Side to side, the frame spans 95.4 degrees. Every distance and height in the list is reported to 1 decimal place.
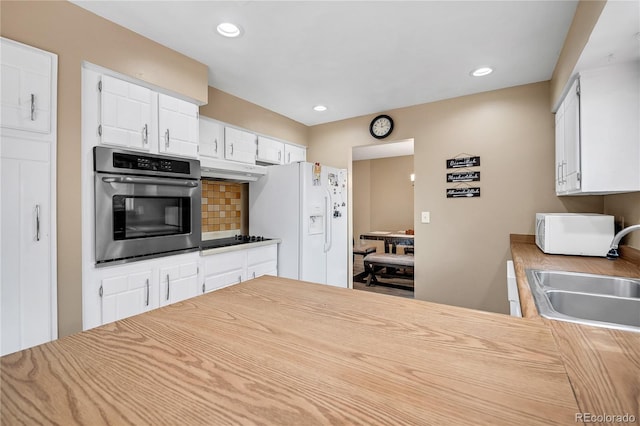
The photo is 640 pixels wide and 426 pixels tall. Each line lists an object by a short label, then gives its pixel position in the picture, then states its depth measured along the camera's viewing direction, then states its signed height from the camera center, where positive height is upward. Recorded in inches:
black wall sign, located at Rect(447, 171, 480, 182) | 120.5 +15.5
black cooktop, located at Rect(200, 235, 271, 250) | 111.1 -11.5
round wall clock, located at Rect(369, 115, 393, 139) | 139.7 +42.6
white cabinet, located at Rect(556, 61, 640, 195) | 64.9 +19.2
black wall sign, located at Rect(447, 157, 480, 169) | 120.3 +21.6
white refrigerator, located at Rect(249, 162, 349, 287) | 125.8 -1.0
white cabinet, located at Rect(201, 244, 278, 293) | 101.0 -19.7
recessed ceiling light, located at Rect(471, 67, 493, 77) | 99.7 +49.3
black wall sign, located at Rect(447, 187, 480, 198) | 120.5 +8.8
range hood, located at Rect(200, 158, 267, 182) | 106.3 +17.9
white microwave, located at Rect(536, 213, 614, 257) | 79.9 -6.1
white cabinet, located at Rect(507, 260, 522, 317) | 58.6 -17.9
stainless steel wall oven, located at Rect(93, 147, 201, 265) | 73.5 +2.9
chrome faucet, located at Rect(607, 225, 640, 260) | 51.0 -3.8
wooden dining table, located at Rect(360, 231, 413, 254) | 191.9 -16.6
